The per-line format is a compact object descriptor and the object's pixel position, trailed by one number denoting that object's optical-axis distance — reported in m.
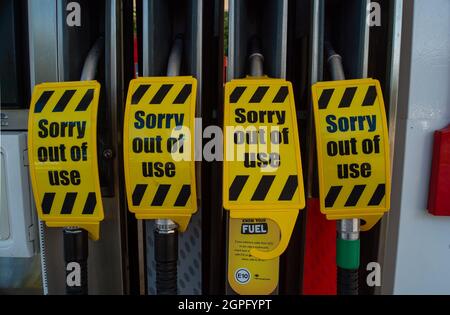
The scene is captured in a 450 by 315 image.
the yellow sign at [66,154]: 0.81
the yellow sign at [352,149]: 0.78
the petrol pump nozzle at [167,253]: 0.85
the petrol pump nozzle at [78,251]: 0.89
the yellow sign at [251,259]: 0.82
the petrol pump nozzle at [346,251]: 0.84
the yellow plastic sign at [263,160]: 0.77
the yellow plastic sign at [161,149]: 0.78
